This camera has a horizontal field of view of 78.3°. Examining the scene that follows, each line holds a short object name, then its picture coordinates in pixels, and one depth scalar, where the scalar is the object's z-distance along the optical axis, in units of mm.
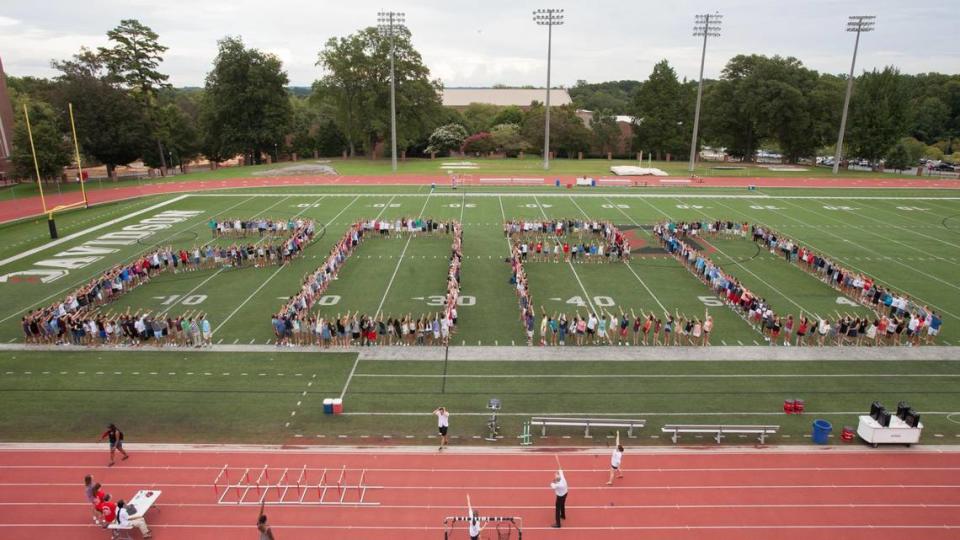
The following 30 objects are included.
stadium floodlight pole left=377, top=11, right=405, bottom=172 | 61666
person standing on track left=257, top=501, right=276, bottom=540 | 9789
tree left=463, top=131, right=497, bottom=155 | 85312
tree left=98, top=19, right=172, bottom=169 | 62275
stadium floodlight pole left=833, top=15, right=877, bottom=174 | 59406
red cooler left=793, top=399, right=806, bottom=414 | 15172
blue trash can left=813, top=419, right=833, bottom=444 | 13875
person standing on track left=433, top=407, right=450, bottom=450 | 13516
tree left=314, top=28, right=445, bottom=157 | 72938
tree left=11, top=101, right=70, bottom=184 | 48188
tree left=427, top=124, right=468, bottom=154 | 83812
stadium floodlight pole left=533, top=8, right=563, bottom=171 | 62812
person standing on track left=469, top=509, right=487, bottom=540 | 9906
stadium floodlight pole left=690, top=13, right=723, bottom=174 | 61250
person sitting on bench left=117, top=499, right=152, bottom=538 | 10555
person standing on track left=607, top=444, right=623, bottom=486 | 12242
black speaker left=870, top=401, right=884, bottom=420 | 13883
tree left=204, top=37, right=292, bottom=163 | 72062
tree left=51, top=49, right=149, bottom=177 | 57438
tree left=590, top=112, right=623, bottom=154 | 85875
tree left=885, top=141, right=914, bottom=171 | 69812
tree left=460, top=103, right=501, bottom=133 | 92375
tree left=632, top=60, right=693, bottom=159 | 80625
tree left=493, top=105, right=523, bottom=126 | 93250
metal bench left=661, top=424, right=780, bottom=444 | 13938
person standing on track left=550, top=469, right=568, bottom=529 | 11023
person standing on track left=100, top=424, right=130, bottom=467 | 12945
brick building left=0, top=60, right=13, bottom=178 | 54656
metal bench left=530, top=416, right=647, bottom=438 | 14312
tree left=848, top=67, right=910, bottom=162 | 68438
